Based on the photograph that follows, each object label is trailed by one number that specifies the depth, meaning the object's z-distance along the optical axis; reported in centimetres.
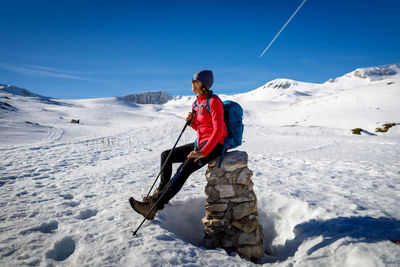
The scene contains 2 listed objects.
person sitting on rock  326
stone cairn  347
